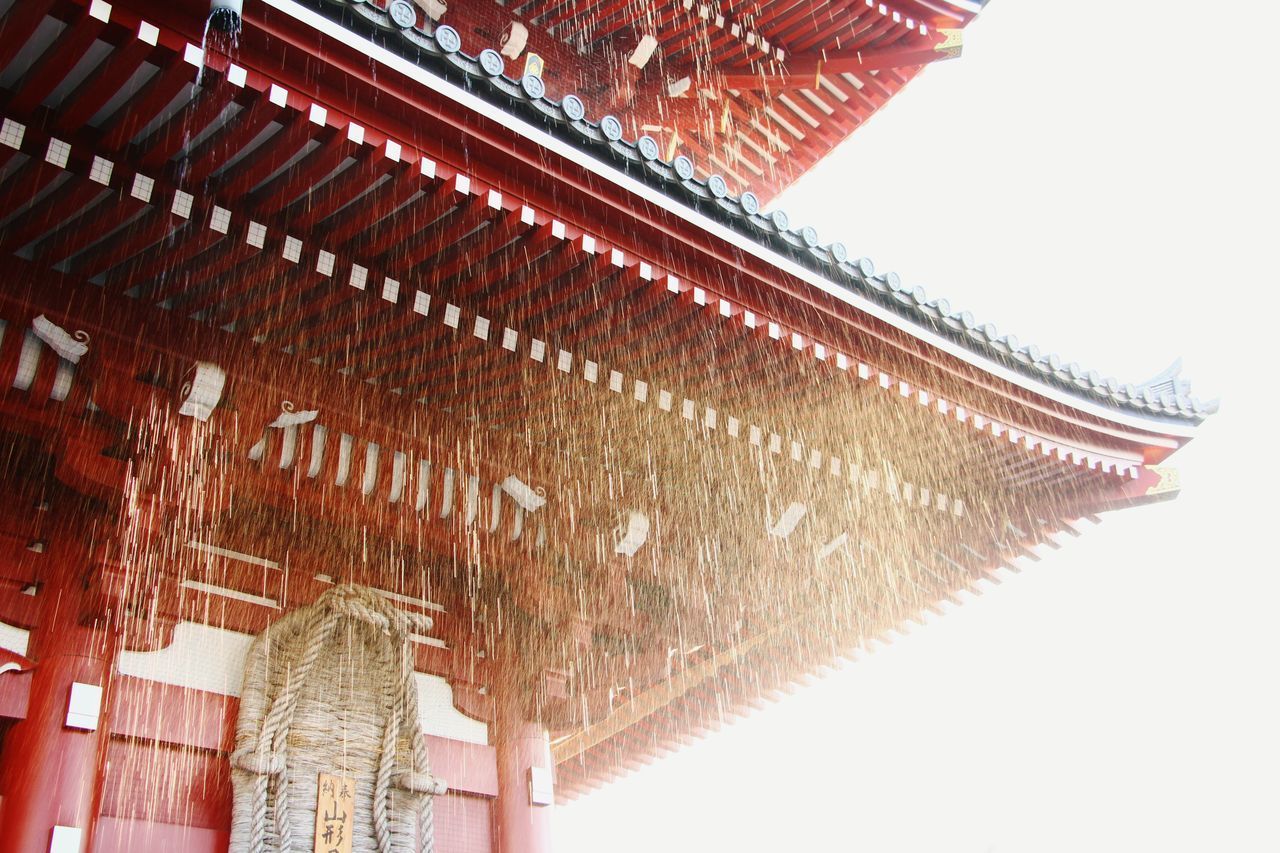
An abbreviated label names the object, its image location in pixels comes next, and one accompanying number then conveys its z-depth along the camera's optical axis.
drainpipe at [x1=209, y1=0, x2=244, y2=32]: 3.39
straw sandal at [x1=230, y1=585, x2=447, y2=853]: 4.91
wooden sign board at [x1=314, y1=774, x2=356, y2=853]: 5.07
